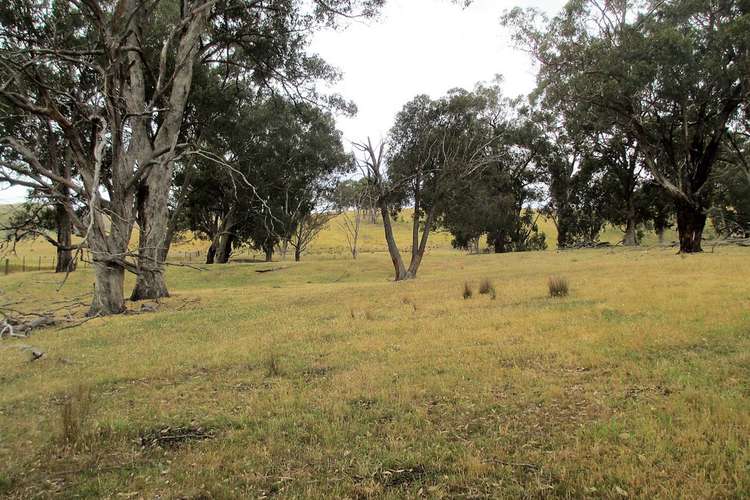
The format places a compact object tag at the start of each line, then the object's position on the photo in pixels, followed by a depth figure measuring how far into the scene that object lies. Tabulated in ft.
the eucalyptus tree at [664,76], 67.36
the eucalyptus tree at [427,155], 80.18
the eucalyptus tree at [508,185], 136.15
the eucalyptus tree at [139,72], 37.17
